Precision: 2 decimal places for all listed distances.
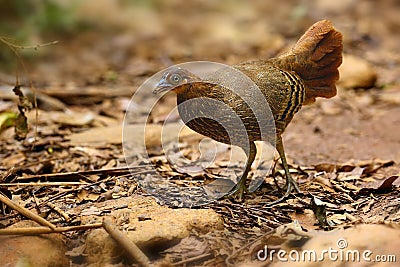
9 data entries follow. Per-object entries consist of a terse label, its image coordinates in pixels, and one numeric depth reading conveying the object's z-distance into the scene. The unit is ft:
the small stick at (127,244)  19.93
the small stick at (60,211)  24.17
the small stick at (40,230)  21.13
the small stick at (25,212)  21.61
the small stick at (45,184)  26.18
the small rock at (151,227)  21.13
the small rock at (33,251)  20.63
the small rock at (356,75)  53.67
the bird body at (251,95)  26.25
